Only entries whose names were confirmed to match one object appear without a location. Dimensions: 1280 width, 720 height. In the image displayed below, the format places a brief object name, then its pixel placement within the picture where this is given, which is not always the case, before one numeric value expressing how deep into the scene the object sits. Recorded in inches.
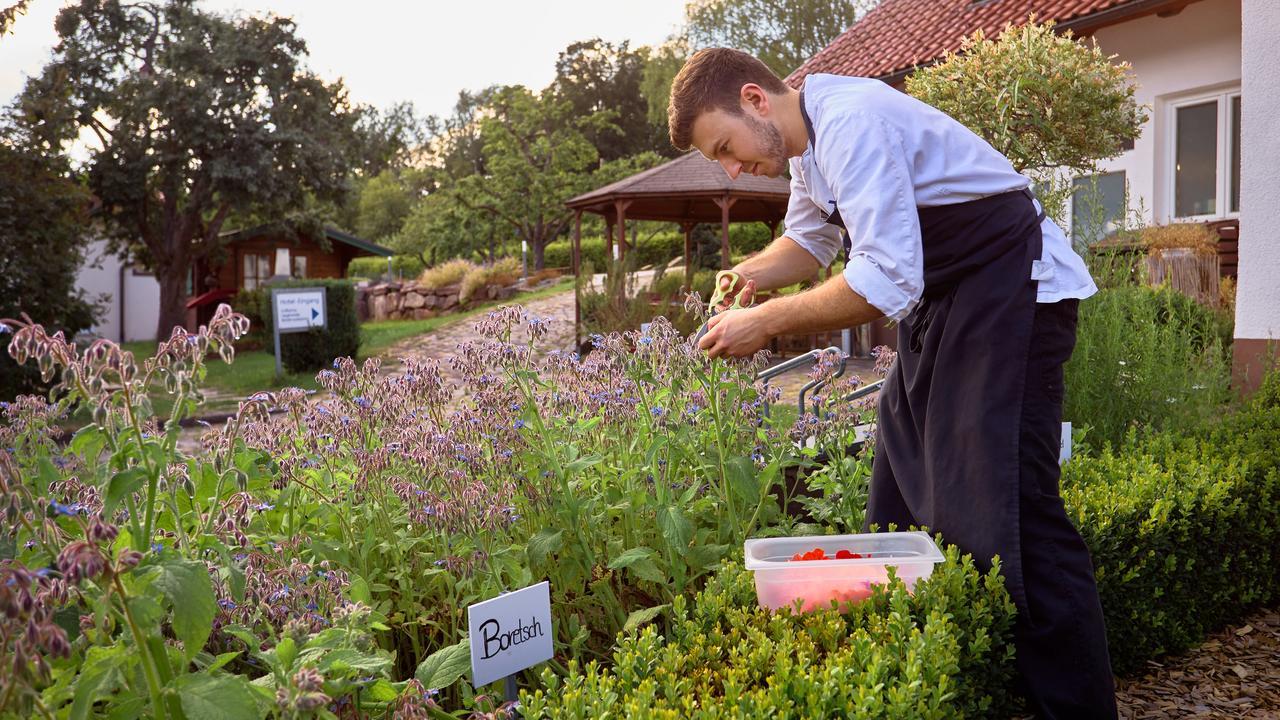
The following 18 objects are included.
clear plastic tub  82.0
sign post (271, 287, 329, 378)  602.2
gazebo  653.3
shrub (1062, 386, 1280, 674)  116.3
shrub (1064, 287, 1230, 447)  169.6
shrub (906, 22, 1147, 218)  205.9
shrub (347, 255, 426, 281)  1640.0
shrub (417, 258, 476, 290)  1121.4
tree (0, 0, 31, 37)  424.5
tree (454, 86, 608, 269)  1338.6
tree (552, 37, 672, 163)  1732.3
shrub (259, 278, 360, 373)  664.4
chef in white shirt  85.1
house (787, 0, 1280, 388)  396.8
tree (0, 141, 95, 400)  477.7
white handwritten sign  72.6
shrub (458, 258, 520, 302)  1084.5
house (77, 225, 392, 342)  1149.1
